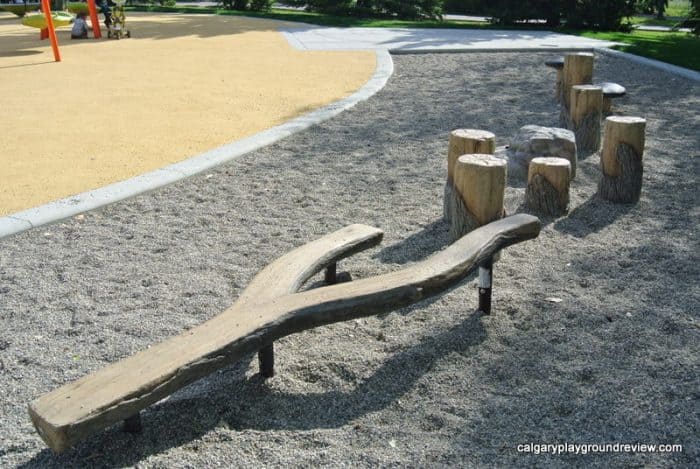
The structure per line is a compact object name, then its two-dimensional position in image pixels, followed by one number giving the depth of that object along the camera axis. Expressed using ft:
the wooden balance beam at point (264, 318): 7.54
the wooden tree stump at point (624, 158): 16.42
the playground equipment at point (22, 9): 64.63
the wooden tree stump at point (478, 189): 13.35
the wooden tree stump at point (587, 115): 20.90
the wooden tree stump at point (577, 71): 24.98
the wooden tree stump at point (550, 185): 15.76
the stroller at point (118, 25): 46.62
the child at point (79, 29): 48.19
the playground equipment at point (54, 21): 37.42
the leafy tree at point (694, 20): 46.78
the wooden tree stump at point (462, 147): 14.97
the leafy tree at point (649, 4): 58.45
